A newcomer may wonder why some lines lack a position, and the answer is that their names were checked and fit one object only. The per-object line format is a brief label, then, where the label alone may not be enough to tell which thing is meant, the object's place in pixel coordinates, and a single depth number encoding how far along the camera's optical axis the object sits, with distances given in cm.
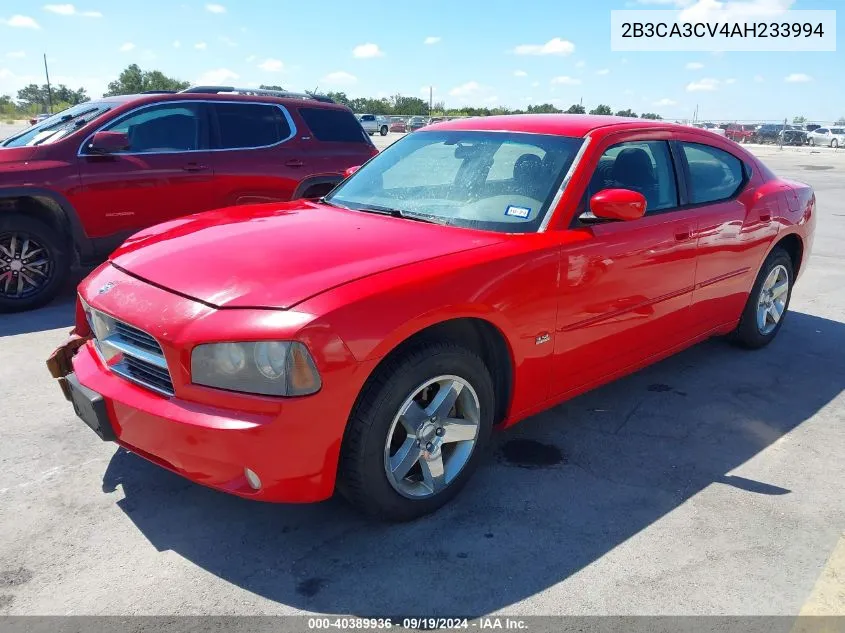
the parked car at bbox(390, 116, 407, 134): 5381
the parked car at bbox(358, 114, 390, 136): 4764
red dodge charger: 249
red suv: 580
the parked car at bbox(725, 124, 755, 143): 4700
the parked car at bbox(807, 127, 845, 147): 4531
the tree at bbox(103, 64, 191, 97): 7638
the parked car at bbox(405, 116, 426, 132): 4603
